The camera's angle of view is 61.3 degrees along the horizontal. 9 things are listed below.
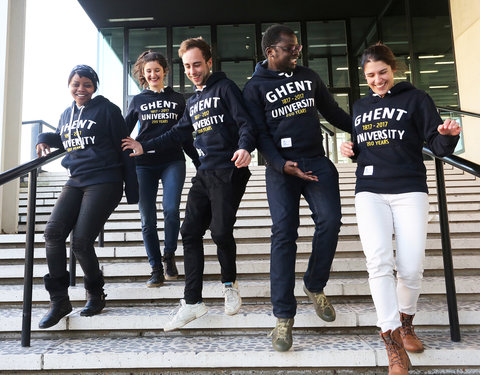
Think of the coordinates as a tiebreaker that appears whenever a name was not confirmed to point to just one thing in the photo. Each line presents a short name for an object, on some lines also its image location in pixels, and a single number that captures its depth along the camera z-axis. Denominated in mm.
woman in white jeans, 1853
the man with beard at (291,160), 2072
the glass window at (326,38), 9703
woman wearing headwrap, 2336
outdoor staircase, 1944
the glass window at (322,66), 9648
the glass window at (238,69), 9797
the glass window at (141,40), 9773
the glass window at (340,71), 9570
